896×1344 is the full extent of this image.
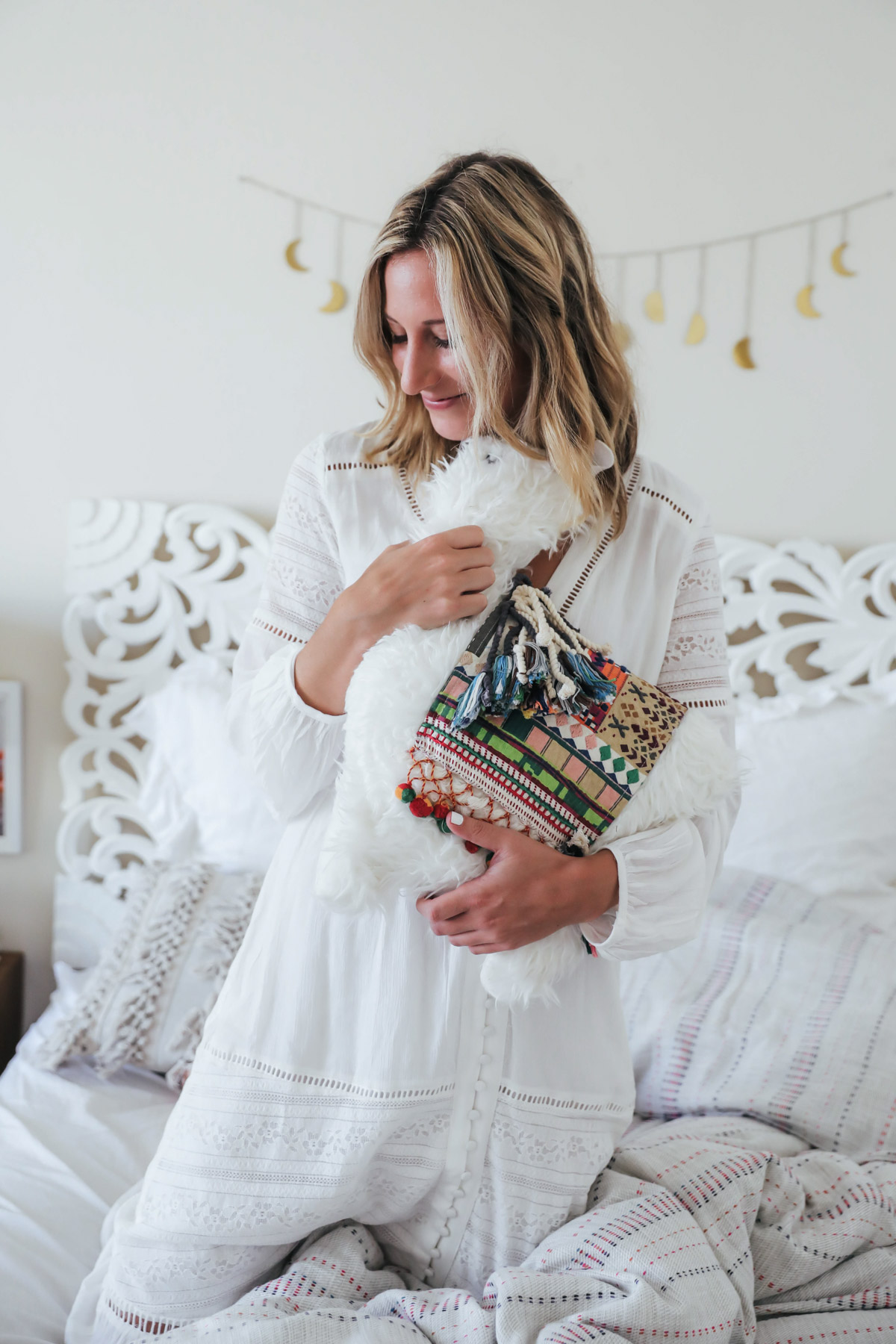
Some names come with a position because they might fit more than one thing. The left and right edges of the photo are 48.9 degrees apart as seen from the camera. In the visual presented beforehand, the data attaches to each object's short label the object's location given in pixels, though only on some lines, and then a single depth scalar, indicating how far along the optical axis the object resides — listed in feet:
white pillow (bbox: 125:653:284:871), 5.65
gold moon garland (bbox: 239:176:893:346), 5.90
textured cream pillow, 4.75
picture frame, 6.09
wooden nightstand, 5.97
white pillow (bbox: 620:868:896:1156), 4.24
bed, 3.20
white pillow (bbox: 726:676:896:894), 5.28
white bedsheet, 3.45
